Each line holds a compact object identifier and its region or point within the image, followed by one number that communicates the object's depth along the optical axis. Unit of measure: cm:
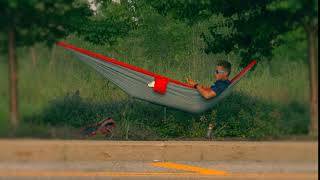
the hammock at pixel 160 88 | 1457
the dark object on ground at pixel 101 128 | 1052
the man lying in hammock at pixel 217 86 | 1560
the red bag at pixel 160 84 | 1524
